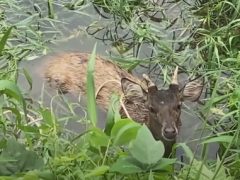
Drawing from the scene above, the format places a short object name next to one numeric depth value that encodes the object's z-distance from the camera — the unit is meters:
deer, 5.60
